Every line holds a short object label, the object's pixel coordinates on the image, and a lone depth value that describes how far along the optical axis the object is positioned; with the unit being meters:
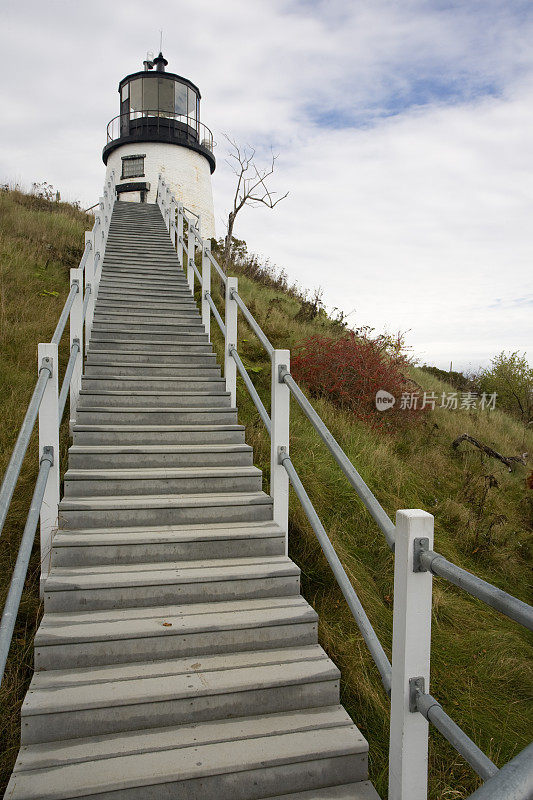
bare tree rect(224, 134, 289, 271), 13.28
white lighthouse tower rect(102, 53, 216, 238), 21.20
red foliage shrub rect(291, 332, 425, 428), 8.25
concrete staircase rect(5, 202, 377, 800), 2.34
